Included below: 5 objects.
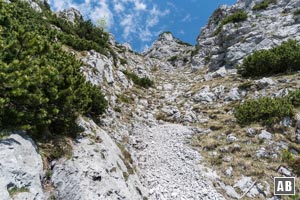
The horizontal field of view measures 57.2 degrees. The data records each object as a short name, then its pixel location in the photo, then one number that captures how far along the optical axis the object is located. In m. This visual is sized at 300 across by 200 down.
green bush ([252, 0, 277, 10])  40.22
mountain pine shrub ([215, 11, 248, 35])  38.34
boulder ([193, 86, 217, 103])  23.49
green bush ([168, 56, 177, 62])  51.05
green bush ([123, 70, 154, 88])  28.29
